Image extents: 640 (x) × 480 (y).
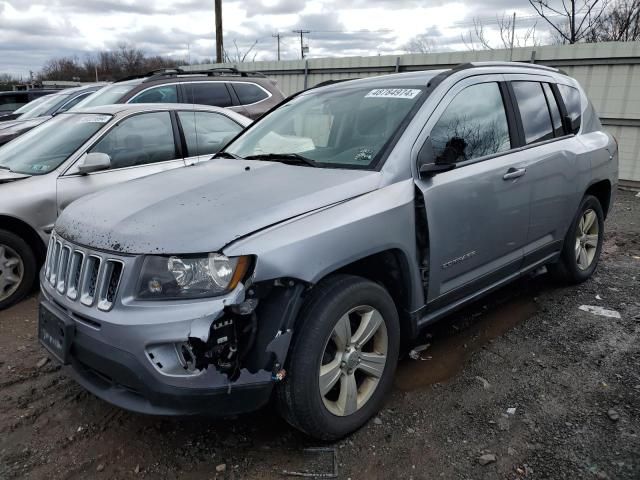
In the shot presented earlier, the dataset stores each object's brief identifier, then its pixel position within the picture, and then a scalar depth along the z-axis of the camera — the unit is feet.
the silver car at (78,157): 14.55
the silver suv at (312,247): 7.30
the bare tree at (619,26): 53.21
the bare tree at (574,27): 51.13
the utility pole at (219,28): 61.72
